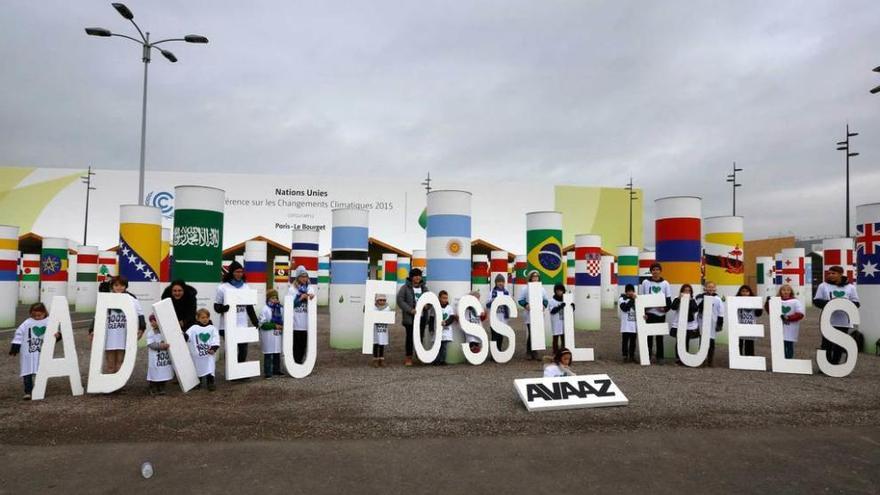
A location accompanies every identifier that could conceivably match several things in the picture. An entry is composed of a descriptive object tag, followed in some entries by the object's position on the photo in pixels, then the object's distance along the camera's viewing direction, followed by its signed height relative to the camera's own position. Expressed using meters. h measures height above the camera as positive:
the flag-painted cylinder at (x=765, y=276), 28.55 -0.23
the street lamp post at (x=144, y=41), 12.53 +5.30
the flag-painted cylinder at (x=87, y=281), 24.03 -0.91
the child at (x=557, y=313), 10.76 -0.88
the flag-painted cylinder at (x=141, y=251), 11.33 +0.21
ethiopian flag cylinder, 22.12 -0.21
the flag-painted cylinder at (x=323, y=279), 30.14 -0.82
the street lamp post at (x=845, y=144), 25.73 +5.99
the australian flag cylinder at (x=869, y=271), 11.92 +0.05
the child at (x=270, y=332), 8.89 -1.10
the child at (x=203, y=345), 7.96 -1.20
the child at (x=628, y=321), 10.44 -0.99
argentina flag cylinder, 10.73 +0.41
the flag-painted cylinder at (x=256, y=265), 19.45 -0.07
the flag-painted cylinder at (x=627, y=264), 23.12 +0.22
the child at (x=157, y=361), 7.61 -1.38
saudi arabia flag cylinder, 9.84 +0.36
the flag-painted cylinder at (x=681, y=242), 11.35 +0.58
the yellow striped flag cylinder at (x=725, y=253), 13.13 +0.43
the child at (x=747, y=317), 9.85 -0.81
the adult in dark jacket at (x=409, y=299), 10.10 -0.61
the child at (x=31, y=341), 7.39 -1.10
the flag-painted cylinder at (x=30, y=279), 28.95 -1.03
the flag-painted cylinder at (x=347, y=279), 13.05 -0.34
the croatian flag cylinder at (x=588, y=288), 17.50 -0.61
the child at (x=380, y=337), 10.16 -1.32
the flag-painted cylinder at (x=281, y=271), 25.09 -0.35
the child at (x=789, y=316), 9.41 -0.74
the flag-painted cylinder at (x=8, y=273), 16.02 -0.41
